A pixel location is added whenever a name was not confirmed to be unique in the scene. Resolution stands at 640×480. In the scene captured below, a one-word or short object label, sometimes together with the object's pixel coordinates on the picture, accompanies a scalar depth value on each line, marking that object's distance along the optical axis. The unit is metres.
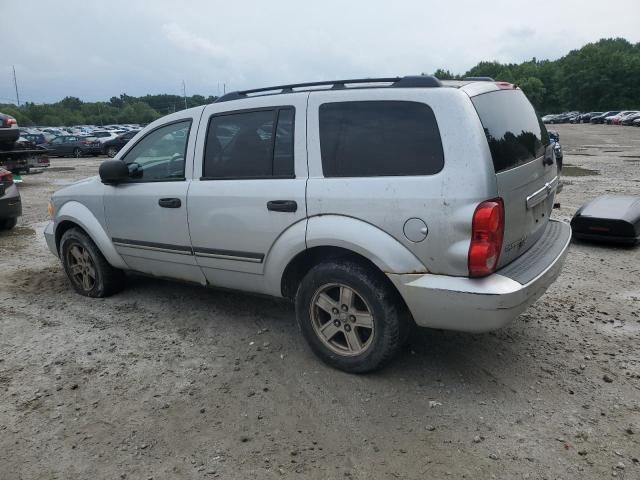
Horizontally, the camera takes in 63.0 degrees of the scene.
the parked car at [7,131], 13.64
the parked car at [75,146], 26.91
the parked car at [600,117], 57.08
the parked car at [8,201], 8.27
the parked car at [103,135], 27.40
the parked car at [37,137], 29.22
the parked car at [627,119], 47.88
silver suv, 2.94
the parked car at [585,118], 62.88
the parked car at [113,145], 26.99
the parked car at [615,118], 51.31
